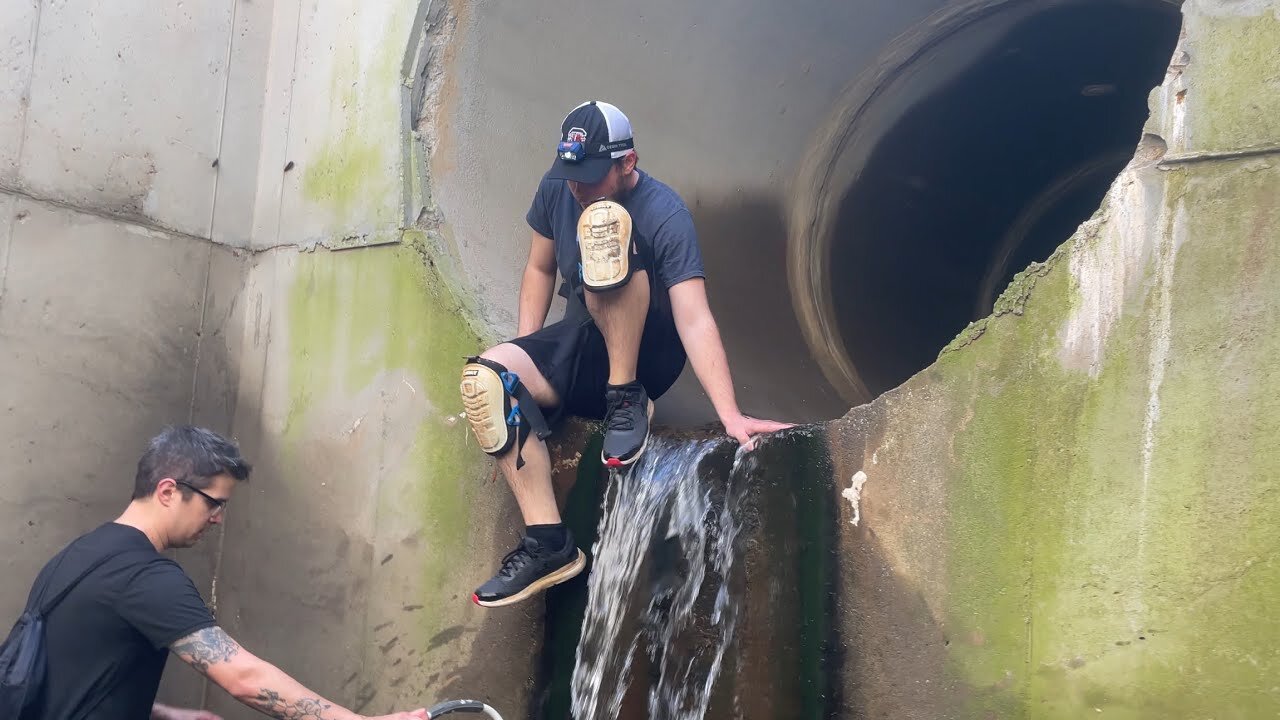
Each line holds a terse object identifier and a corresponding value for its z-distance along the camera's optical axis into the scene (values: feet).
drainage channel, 9.37
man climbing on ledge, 9.82
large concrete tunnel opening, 17.44
